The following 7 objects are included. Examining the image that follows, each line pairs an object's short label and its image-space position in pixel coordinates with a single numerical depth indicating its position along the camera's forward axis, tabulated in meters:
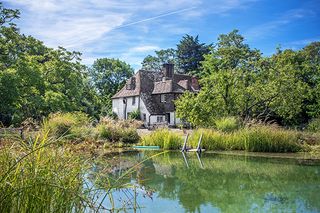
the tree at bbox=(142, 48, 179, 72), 50.28
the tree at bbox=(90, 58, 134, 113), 45.31
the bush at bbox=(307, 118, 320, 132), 18.61
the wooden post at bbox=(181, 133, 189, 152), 14.71
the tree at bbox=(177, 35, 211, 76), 43.94
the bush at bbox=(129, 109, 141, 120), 33.81
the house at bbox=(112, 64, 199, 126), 32.59
